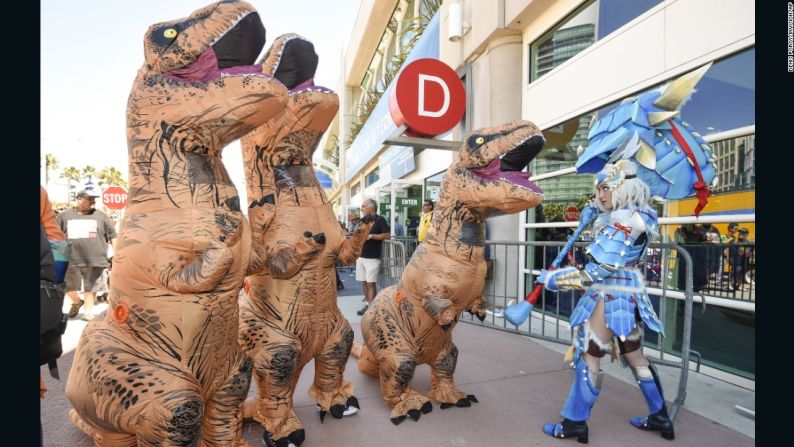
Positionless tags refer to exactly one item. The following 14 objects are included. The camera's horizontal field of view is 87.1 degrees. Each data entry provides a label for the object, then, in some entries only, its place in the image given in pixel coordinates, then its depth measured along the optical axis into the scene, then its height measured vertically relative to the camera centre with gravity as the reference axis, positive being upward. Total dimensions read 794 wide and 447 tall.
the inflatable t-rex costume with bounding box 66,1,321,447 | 1.58 -0.16
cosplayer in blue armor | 2.51 -0.07
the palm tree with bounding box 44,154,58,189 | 43.24 +5.47
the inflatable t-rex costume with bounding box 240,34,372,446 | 2.38 -0.25
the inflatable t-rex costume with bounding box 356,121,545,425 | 2.61 -0.32
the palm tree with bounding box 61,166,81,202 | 50.62 +4.92
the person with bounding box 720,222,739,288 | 3.61 -0.16
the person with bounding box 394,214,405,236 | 9.79 -0.25
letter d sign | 5.98 +1.77
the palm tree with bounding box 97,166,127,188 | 56.41 +5.18
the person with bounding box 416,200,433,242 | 5.43 -0.07
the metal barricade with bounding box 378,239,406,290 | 7.00 -0.80
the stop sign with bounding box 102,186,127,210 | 11.16 +0.46
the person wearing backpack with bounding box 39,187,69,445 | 1.88 -0.44
